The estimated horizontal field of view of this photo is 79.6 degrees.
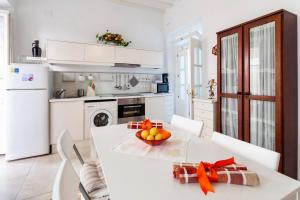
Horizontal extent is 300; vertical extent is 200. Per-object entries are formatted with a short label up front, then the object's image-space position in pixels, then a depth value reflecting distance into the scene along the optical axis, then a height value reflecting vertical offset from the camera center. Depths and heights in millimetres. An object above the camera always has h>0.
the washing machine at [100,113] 3260 -316
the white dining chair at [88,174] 1192 -602
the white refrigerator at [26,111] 2670 -221
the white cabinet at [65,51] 3152 +827
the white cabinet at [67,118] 3004 -376
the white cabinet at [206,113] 2715 -280
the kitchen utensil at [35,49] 3127 +832
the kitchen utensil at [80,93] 3652 +70
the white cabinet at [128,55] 3760 +878
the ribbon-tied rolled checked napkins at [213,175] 787 -355
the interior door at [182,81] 4219 +371
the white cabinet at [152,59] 4062 +864
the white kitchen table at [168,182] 722 -392
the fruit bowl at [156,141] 1241 -309
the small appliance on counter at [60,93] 3311 +64
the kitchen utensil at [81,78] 3645 +374
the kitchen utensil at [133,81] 4298 +363
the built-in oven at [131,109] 3609 -274
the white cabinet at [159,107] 3914 -257
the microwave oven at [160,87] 4289 +208
